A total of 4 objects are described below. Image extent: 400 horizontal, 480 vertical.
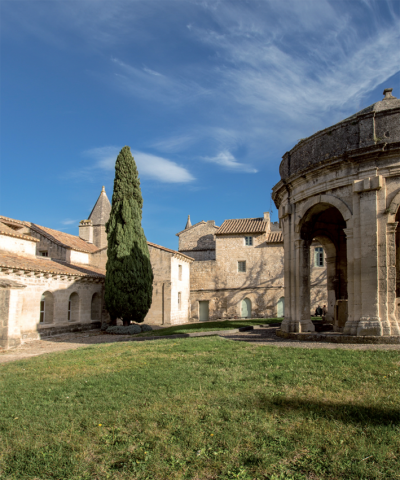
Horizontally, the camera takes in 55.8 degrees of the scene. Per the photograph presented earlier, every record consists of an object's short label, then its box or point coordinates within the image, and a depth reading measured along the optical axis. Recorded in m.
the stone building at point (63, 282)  16.00
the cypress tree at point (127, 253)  21.08
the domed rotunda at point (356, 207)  9.94
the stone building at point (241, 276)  32.38
